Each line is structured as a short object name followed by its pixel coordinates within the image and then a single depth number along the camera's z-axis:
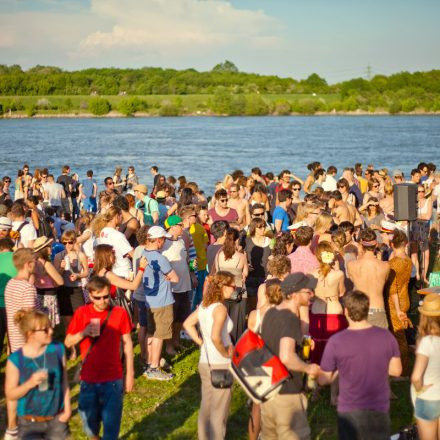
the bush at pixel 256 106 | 128.75
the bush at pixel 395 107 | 127.56
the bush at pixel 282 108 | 132.50
